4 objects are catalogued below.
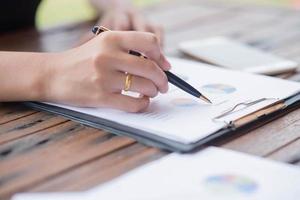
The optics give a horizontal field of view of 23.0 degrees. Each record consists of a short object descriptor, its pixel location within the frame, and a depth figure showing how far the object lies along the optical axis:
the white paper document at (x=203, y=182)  0.60
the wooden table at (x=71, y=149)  0.65
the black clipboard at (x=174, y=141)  0.69
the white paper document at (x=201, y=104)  0.71
